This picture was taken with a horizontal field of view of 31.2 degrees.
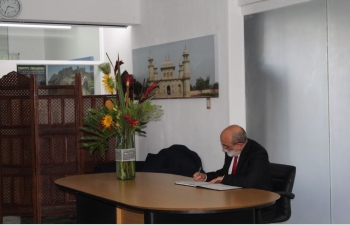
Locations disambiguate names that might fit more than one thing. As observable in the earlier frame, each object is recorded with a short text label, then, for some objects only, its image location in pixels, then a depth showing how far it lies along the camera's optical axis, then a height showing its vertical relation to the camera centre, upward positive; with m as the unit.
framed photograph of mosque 7.69 +0.48
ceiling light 9.47 +1.23
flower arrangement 5.72 -0.12
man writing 5.08 -0.53
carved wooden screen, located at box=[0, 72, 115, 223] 8.10 -0.52
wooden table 4.28 -0.71
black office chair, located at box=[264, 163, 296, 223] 5.45 -0.76
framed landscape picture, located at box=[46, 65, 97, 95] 10.17 +0.49
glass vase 5.75 -0.50
